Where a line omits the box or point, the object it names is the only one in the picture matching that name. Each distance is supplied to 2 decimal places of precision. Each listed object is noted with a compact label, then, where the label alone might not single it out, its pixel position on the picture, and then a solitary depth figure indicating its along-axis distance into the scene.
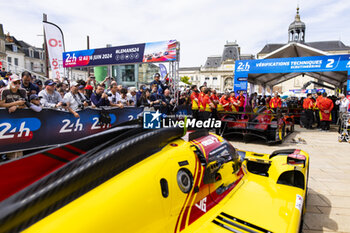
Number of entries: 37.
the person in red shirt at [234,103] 9.73
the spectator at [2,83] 6.56
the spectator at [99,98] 6.27
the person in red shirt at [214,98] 9.11
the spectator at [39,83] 7.09
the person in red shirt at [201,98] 8.66
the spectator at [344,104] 10.38
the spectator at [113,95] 6.85
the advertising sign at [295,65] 10.41
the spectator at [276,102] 12.03
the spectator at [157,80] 8.71
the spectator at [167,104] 7.89
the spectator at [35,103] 4.35
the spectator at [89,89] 8.70
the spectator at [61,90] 6.93
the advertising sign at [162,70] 17.41
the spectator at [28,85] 5.65
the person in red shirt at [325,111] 10.56
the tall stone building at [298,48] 14.51
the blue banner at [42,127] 4.00
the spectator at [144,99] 7.54
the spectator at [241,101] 10.81
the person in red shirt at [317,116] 11.80
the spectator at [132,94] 8.39
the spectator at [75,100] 5.38
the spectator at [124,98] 7.23
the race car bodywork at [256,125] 7.32
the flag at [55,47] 11.76
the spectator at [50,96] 5.08
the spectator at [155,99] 7.41
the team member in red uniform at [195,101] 8.91
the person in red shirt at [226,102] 9.43
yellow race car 1.13
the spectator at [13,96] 4.04
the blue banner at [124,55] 9.64
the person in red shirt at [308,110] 11.75
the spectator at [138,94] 8.91
